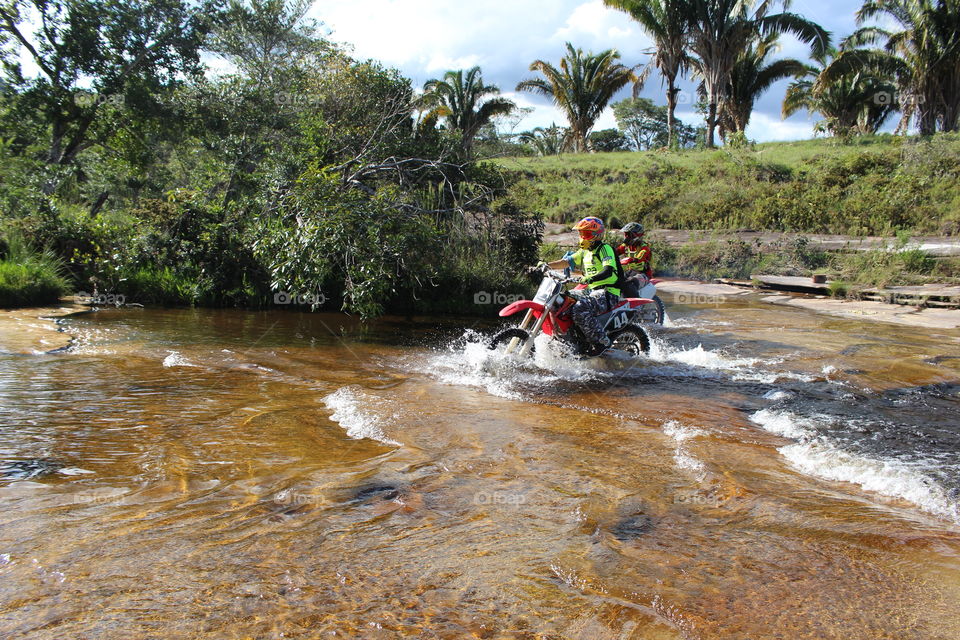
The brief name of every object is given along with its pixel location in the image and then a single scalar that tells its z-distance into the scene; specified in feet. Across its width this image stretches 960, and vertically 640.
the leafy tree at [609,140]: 211.82
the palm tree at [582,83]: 116.57
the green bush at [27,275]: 34.04
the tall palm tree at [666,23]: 97.19
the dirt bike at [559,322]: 24.89
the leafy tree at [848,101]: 123.75
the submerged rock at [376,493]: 12.57
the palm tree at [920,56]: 85.30
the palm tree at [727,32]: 92.99
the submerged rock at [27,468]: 12.78
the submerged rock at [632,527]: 11.43
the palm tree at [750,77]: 112.16
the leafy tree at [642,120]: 201.36
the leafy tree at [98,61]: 46.96
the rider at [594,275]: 26.12
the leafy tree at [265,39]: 53.72
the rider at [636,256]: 32.63
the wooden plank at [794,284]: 54.54
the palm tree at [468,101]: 100.68
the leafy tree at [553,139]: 137.69
